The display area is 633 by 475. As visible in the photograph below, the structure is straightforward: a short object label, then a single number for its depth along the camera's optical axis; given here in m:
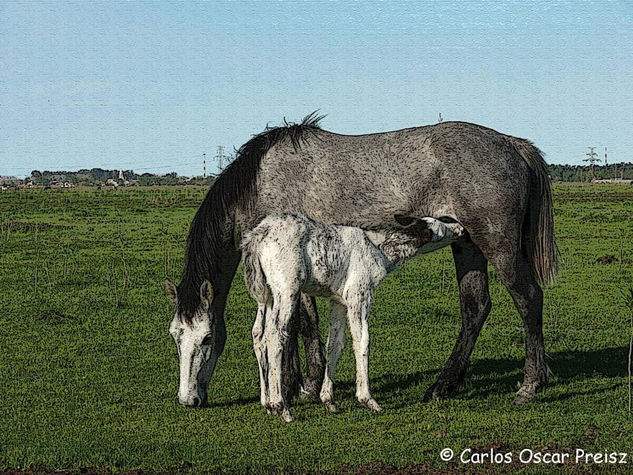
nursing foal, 8.79
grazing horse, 9.45
